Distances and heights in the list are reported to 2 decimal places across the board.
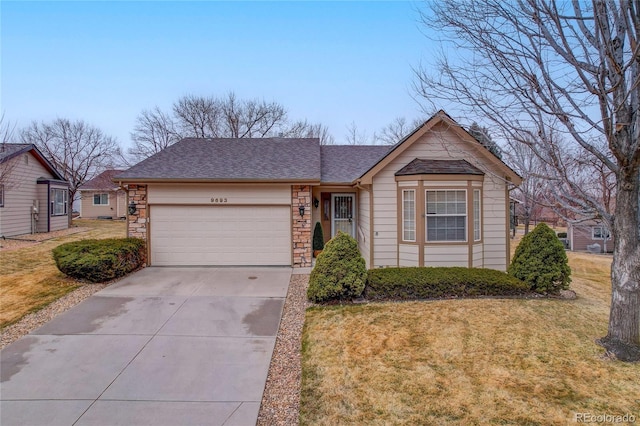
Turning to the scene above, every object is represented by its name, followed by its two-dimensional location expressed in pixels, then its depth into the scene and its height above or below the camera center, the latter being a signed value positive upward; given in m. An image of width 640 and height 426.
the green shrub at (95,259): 7.64 -1.12
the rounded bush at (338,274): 6.32 -1.25
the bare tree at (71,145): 25.53 +5.74
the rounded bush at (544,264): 6.70 -1.14
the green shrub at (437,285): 6.51 -1.53
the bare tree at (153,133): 28.44 +7.05
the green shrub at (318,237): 11.09 -0.89
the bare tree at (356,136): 27.97 +6.55
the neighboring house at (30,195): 14.54 +0.96
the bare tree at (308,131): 28.88 +7.30
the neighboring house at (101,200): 29.41 +1.21
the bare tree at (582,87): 3.73 +1.59
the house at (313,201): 8.09 +0.28
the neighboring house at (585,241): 23.11 -2.40
